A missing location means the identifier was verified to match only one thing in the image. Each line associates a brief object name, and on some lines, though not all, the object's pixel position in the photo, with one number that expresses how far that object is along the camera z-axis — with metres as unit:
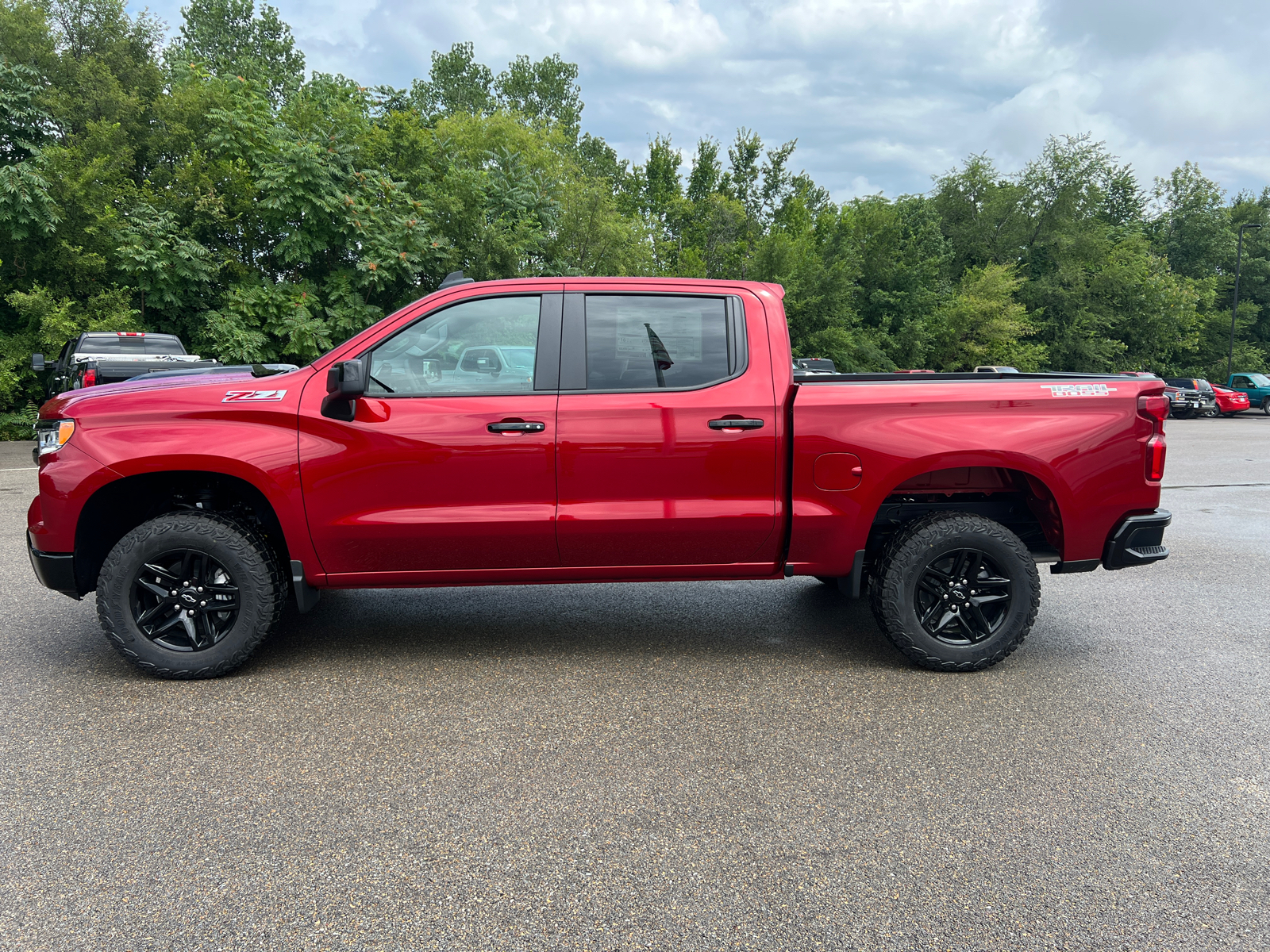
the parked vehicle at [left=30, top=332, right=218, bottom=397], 12.63
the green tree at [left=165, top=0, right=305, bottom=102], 49.50
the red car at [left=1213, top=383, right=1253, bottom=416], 34.22
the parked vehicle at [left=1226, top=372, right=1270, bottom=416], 35.91
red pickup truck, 4.16
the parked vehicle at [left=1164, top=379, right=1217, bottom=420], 33.53
